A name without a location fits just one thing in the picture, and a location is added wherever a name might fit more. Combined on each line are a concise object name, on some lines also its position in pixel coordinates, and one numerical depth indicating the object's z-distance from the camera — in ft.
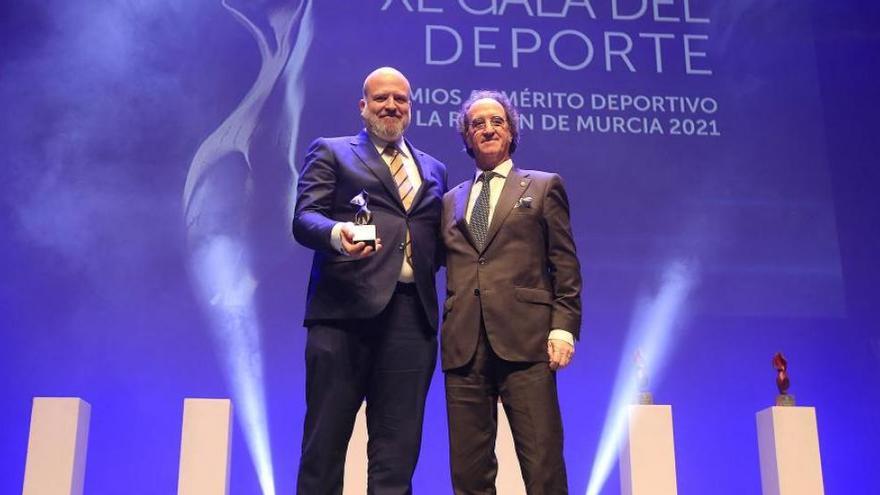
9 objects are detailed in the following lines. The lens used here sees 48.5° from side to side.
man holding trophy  7.59
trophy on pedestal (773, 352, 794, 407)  13.12
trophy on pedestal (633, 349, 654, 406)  13.30
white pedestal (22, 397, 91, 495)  11.50
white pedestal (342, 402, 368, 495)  11.58
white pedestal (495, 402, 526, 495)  11.71
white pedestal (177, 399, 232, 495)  11.63
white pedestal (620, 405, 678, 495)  11.94
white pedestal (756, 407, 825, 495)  12.10
